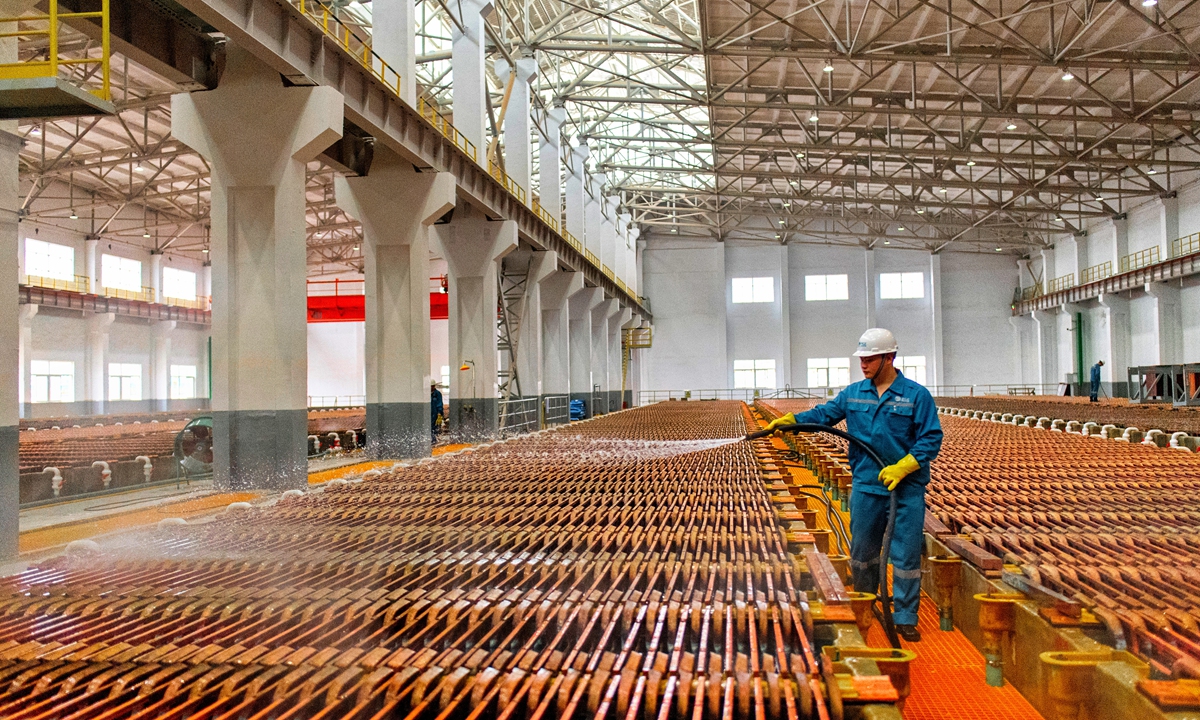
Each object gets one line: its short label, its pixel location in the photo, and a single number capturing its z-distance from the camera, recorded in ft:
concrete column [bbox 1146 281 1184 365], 96.48
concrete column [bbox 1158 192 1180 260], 97.04
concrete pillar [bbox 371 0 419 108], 45.68
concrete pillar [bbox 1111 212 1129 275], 108.37
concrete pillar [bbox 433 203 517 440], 58.85
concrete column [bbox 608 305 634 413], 114.11
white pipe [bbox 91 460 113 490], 39.07
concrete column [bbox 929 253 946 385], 136.26
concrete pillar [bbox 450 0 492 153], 56.65
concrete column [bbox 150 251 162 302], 113.19
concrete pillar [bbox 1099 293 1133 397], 107.86
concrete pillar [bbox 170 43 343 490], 34.78
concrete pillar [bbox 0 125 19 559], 22.27
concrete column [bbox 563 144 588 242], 95.04
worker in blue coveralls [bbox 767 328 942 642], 14.10
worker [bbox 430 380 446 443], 64.80
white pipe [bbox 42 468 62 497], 37.17
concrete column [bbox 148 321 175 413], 111.55
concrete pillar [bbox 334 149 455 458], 48.26
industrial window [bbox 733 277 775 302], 143.02
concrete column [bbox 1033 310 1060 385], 128.88
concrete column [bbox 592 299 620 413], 106.42
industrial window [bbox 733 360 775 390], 141.38
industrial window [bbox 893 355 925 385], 136.56
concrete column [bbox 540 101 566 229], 81.05
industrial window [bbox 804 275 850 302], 141.28
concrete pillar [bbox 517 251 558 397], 71.87
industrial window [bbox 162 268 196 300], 116.06
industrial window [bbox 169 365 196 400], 115.44
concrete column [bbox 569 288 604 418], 95.76
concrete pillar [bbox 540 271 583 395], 84.33
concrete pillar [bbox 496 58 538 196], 70.13
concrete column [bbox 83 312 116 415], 99.91
